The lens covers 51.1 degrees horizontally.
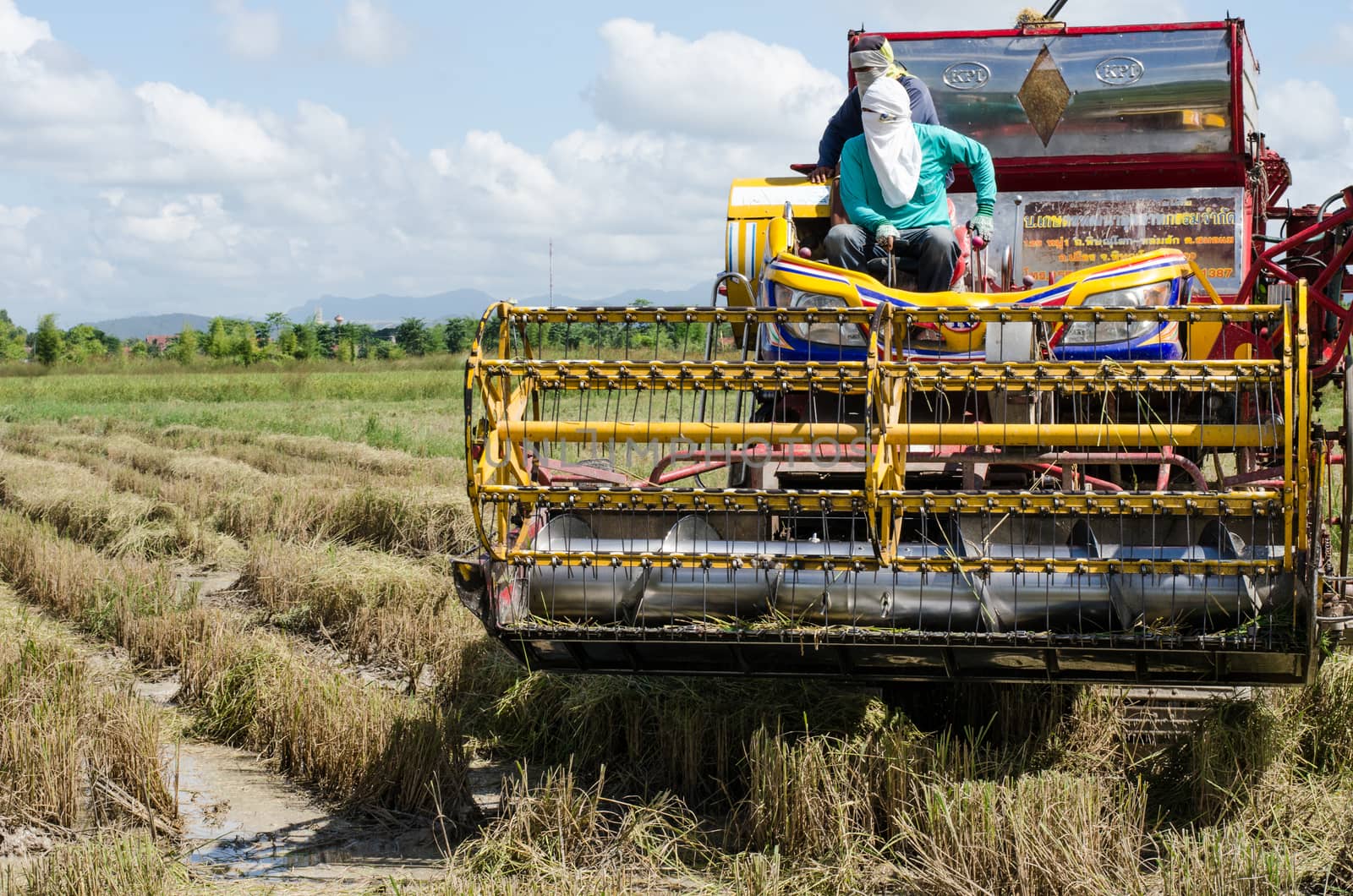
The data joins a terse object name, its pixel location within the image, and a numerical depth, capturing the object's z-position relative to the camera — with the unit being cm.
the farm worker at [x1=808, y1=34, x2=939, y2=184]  679
